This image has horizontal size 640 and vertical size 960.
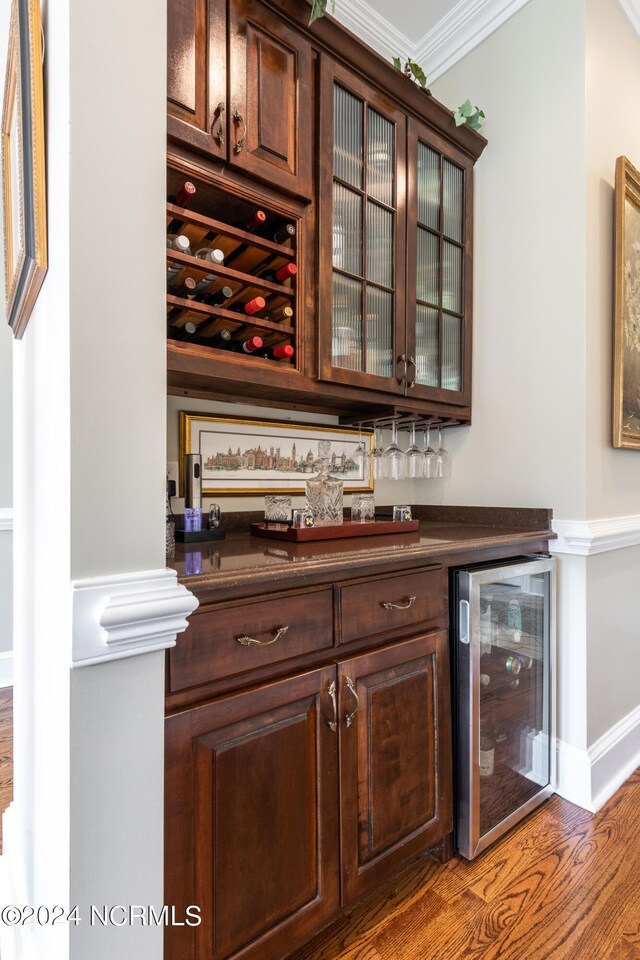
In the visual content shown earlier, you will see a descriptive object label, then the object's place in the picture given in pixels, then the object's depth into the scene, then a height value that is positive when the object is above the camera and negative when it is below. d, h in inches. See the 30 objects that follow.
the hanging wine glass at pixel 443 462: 85.0 +1.8
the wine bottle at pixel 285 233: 58.8 +28.1
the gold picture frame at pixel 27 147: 31.0 +21.1
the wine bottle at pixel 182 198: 48.7 +27.3
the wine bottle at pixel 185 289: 51.4 +19.7
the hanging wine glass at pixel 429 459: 83.4 +2.3
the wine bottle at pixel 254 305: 54.1 +18.2
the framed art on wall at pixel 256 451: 66.1 +3.2
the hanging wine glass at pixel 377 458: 83.3 +2.5
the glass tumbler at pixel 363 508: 72.2 -5.0
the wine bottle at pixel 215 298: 57.6 +20.4
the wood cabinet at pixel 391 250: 63.1 +31.3
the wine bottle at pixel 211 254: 52.7 +23.2
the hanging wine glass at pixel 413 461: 82.4 +2.0
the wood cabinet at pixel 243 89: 49.3 +40.4
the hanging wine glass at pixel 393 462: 80.0 +1.8
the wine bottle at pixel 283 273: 58.6 +23.5
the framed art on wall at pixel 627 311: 75.7 +25.0
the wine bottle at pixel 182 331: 52.7 +15.5
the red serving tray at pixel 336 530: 57.3 -6.9
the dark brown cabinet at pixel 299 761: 37.0 -24.8
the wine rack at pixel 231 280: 52.4 +21.2
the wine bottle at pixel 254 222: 56.0 +29.1
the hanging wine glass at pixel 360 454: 83.4 +3.2
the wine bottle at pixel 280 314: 59.5 +19.1
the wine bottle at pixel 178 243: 50.6 +23.2
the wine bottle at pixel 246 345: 55.9 +14.8
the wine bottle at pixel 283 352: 58.9 +14.2
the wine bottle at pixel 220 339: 56.8 +15.5
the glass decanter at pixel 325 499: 63.1 -3.2
